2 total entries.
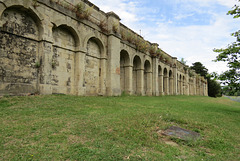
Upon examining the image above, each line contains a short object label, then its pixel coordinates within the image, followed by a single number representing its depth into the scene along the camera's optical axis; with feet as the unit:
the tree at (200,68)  162.50
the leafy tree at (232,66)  26.85
